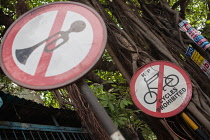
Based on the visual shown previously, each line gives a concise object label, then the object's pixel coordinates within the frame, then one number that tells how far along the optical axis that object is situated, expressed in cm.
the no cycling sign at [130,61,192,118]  246
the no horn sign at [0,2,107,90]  138
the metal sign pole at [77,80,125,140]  121
